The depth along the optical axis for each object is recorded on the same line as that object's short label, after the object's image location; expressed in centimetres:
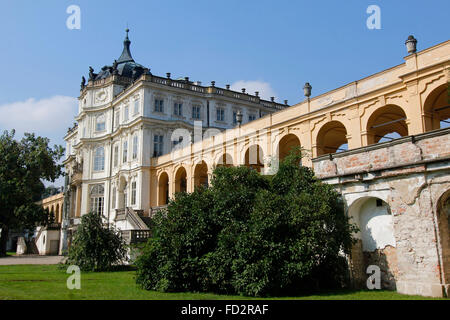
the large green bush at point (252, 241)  1172
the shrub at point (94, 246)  1936
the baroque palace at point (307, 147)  1152
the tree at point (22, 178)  3567
